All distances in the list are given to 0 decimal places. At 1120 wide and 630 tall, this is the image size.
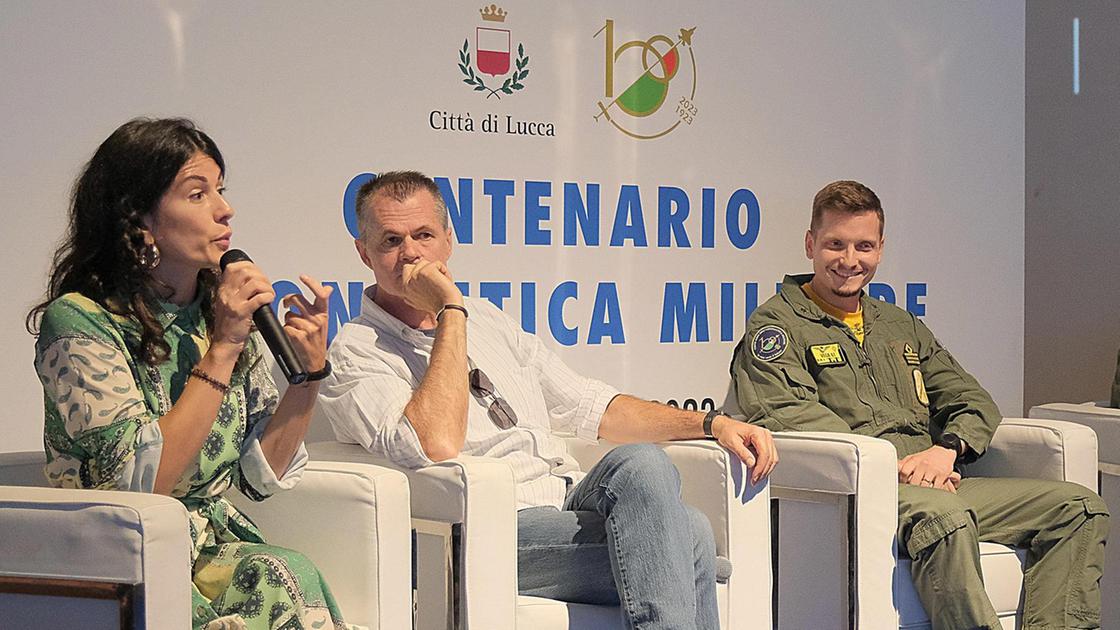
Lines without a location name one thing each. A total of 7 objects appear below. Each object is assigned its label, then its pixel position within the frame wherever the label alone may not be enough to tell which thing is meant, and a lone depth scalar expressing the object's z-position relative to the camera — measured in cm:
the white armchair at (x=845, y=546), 354
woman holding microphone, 243
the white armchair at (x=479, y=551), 290
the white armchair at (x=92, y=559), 219
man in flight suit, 357
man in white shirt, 301
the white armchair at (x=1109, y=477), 425
